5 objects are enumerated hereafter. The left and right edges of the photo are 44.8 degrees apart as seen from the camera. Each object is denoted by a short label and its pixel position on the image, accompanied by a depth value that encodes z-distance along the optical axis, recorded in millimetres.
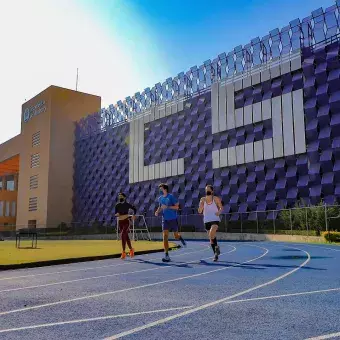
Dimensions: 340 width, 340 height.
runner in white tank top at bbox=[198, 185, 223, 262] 11180
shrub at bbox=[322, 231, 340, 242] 22406
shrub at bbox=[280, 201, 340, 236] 25056
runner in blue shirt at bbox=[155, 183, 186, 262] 11617
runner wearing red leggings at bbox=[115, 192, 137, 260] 12781
